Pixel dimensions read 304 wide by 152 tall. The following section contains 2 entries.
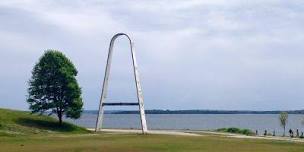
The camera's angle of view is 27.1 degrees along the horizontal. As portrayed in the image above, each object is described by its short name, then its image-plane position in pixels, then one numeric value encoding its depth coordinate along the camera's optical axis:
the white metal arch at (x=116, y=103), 79.54
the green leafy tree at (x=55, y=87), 80.06
